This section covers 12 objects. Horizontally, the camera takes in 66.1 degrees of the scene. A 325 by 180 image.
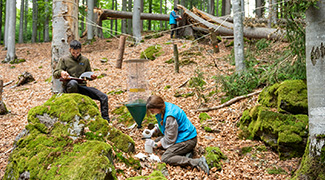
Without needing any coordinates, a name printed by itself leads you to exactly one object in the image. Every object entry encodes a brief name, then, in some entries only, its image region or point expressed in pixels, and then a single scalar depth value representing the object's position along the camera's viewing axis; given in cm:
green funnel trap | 507
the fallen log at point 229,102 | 615
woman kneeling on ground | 397
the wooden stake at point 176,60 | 879
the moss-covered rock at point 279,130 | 405
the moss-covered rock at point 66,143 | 285
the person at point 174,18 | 1301
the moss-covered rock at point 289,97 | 448
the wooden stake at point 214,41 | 1050
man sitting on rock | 489
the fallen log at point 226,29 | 1005
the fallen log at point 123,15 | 1634
